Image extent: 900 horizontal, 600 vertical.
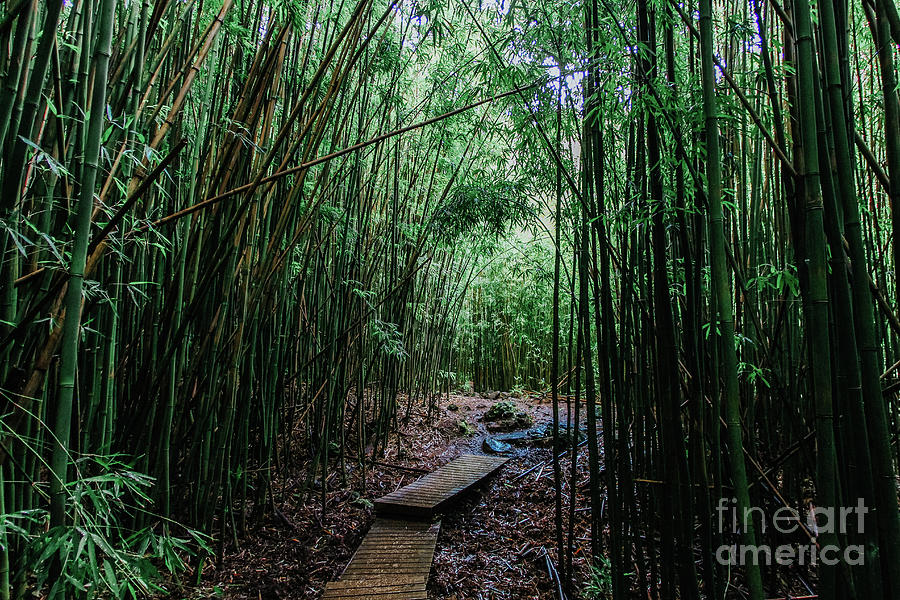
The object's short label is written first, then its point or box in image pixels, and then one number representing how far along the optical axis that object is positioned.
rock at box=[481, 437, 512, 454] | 4.10
